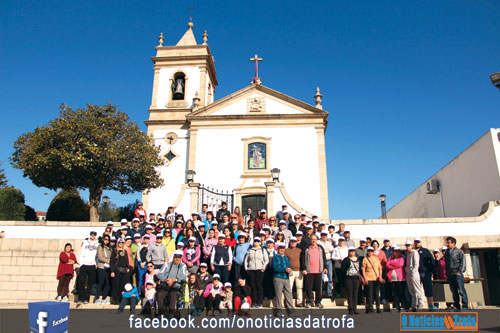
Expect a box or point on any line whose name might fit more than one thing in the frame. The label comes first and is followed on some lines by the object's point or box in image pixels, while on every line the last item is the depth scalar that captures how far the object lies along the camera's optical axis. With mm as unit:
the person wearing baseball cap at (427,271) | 8055
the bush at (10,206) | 16562
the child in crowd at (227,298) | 7289
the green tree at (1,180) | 30444
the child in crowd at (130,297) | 7449
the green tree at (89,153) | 15461
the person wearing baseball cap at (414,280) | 7641
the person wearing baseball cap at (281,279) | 7305
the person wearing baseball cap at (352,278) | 7429
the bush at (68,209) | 20578
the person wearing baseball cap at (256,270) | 7770
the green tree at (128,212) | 22312
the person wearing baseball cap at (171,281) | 6938
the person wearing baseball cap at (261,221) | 10305
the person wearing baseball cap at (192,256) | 7906
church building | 18656
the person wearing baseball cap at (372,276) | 7746
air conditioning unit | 18906
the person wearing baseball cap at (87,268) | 8508
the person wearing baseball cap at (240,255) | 8070
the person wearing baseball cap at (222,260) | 7965
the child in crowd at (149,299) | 7129
